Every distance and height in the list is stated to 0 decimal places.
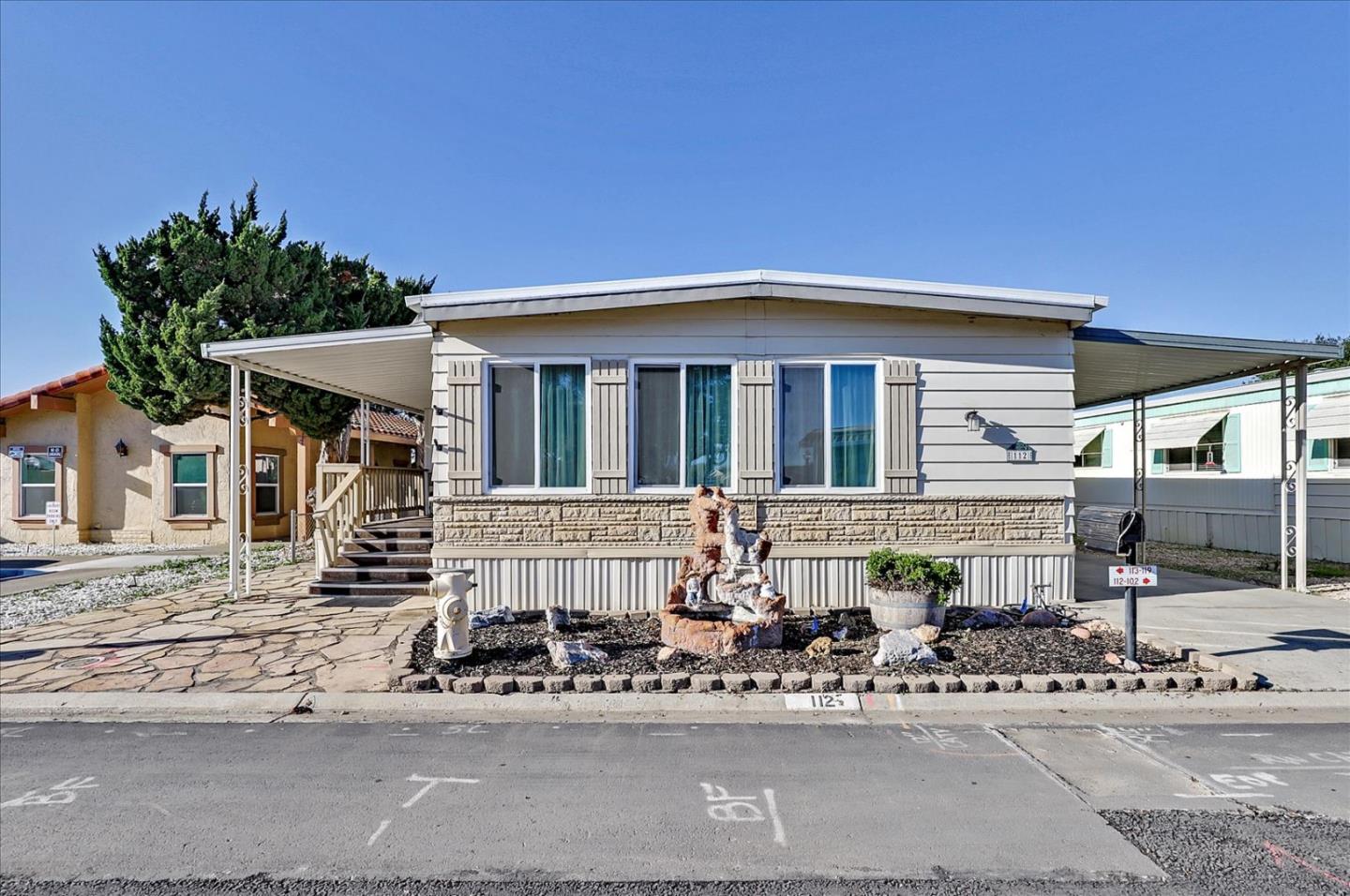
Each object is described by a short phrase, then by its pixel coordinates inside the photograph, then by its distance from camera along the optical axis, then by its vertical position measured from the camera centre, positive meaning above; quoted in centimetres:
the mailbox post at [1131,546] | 545 -73
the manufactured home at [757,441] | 771 +23
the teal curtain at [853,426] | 784 +40
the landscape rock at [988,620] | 677 -163
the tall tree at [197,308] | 1316 +308
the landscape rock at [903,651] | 551 -159
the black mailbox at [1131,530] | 561 -60
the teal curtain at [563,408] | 778 +61
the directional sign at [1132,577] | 542 -96
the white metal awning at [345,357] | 805 +136
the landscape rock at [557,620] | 675 -161
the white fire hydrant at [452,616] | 566 -130
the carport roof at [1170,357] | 812 +136
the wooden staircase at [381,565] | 885 -144
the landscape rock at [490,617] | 692 -163
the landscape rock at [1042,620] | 677 -161
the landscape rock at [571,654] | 551 -161
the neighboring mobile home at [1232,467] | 1223 -16
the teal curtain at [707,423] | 779 +44
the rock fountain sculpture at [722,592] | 583 -124
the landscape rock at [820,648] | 579 -162
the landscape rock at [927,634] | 607 -158
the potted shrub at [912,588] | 635 -122
